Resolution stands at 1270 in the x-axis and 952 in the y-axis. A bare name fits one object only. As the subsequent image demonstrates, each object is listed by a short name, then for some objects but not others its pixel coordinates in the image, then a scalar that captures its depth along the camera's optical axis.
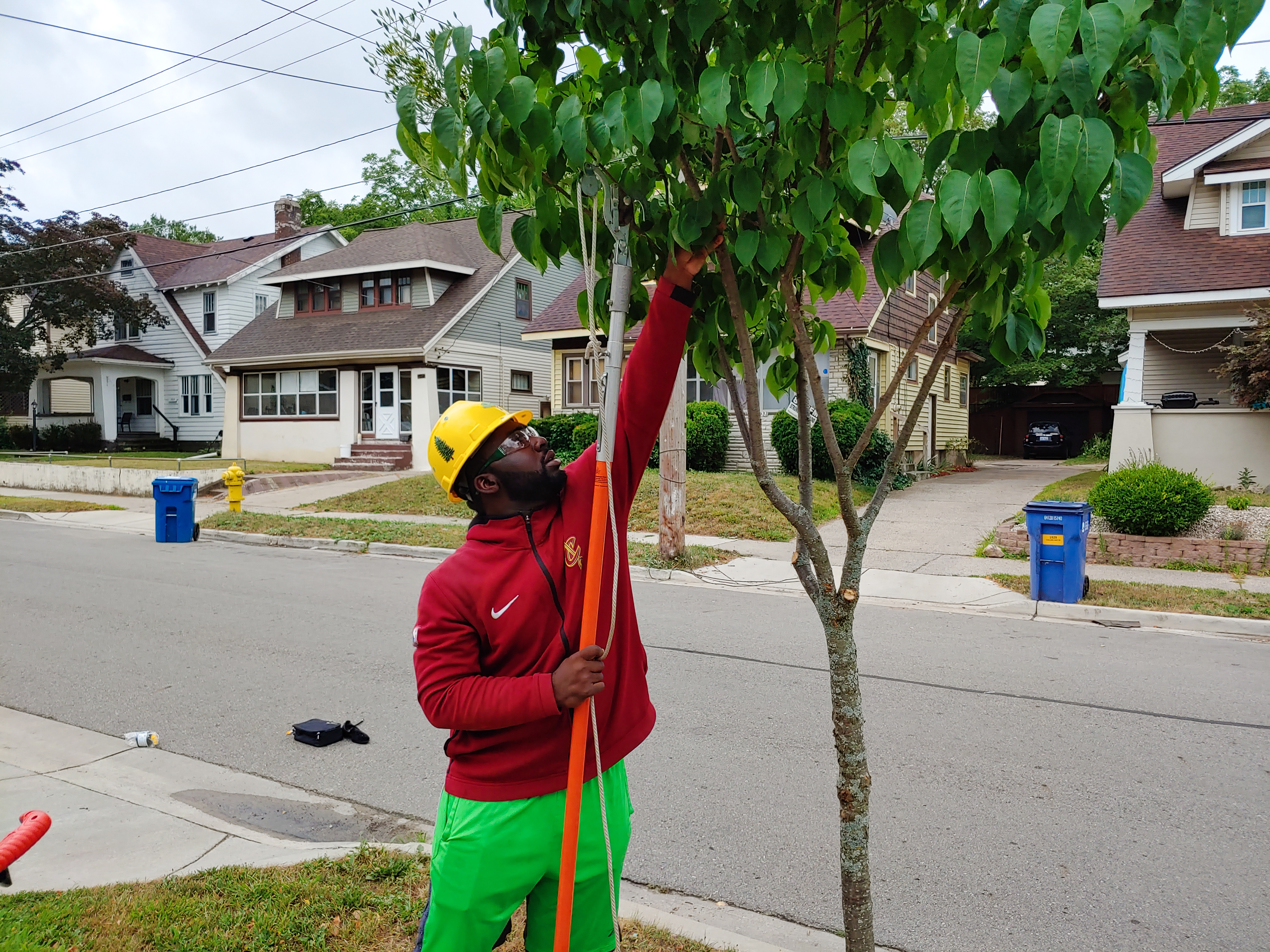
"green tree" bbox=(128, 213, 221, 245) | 60.50
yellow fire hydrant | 18.16
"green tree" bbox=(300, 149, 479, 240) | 43.78
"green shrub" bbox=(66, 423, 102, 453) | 34.22
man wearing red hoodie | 2.08
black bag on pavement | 5.53
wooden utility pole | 11.88
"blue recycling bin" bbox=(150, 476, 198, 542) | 15.28
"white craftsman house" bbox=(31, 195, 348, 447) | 33.59
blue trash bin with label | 9.74
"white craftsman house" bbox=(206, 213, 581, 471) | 26.88
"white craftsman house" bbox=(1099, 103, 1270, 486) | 16.05
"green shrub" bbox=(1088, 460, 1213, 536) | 12.16
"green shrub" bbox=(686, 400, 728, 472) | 21.52
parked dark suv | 34.88
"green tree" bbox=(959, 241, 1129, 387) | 33.59
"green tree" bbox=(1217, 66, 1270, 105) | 34.47
